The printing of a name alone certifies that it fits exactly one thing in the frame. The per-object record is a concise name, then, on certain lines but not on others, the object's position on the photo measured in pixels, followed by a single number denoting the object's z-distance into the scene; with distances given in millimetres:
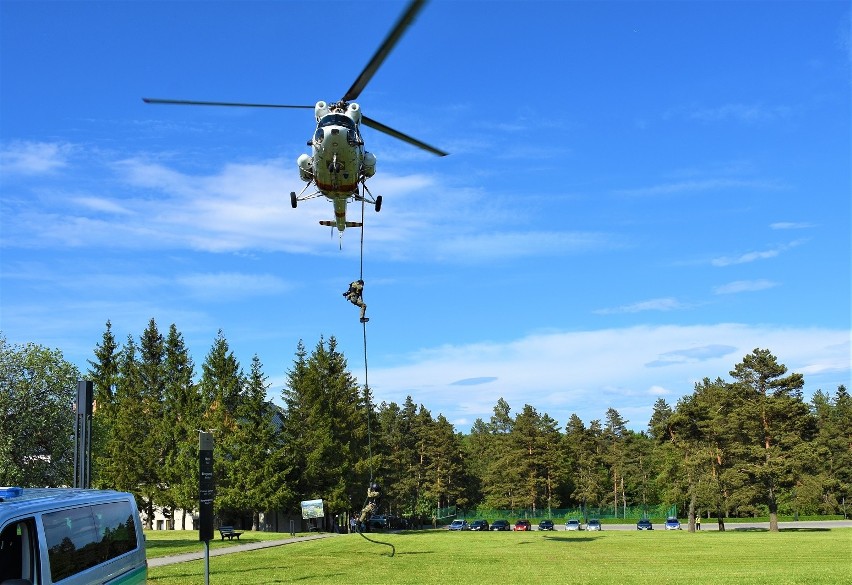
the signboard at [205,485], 18812
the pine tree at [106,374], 76419
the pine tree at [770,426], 61812
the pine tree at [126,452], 63406
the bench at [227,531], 46875
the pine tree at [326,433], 60531
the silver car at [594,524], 80869
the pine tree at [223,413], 55312
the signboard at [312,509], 54844
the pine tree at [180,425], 56281
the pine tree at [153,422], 62219
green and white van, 7688
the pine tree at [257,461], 54906
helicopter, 14742
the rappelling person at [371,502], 16125
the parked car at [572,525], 79438
